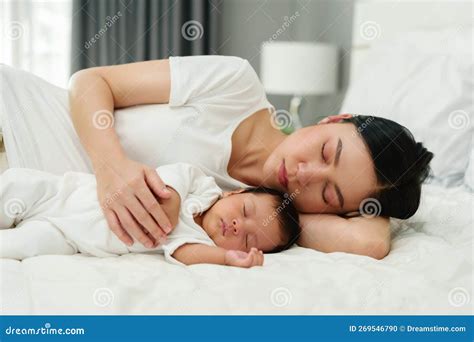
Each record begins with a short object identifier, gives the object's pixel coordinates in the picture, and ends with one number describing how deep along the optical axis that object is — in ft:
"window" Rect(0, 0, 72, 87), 10.32
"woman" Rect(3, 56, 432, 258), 3.76
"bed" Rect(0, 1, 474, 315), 2.71
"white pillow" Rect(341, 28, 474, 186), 5.93
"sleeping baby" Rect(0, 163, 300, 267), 3.47
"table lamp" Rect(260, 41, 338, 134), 9.78
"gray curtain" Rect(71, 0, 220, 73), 10.68
